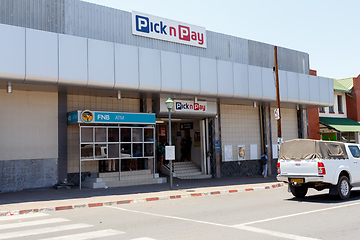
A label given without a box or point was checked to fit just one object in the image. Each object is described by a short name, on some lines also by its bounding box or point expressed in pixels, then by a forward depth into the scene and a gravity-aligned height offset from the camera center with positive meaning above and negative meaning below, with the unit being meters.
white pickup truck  12.15 -0.77
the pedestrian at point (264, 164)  24.39 -1.25
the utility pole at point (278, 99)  21.99 +2.86
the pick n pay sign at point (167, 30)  20.16 +6.97
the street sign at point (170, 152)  17.03 -0.20
